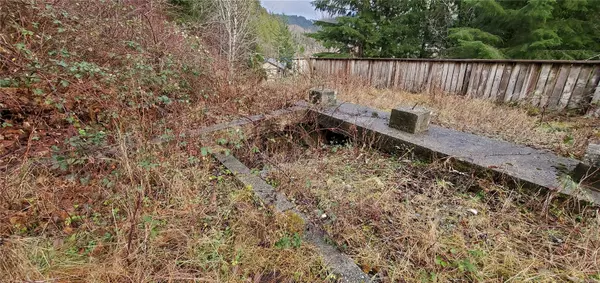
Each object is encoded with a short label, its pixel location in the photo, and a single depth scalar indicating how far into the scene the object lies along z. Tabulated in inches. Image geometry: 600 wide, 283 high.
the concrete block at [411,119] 119.1
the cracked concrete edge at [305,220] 55.8
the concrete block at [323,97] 165.9
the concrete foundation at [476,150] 82.0
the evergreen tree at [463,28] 279.7
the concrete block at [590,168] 73.9
